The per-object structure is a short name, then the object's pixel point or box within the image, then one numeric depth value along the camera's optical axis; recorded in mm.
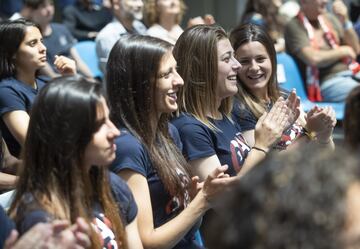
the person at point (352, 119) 4098
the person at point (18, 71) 6832
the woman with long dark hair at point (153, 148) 5285
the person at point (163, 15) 12375
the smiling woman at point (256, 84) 7223
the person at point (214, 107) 6234
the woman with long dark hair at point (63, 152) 4301
